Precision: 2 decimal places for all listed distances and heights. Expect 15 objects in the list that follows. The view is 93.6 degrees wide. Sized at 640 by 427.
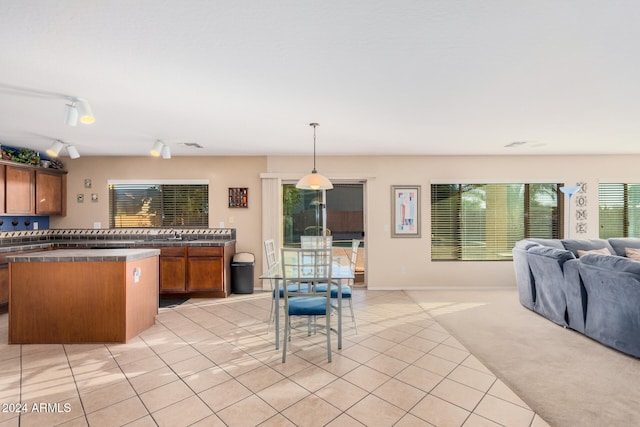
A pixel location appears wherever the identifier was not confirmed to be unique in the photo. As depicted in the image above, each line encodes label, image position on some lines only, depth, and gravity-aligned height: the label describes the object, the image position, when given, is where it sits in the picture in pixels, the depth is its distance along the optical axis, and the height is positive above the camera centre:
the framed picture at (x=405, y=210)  5.46 +0.04
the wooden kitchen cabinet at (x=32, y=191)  4.39 +0.40
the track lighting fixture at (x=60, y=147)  4.07 +0.94
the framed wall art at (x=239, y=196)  5.45 +0.32
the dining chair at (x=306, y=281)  2.68 -0.68
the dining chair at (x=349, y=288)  3.27 -0.85
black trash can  5.09 -1.04
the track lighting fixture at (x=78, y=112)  2.70 +0.93
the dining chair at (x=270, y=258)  3.48 -0.57
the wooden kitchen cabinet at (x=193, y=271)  4.80 -0.91
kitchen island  3.00 -0.84
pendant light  3.38 +0.35
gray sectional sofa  2.75 -0.87
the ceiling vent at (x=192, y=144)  4.52 +1.07
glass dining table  2.82 -0.61
